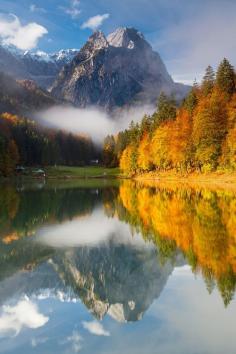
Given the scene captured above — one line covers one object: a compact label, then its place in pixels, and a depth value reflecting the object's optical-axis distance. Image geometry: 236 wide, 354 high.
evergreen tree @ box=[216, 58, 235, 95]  91.75
